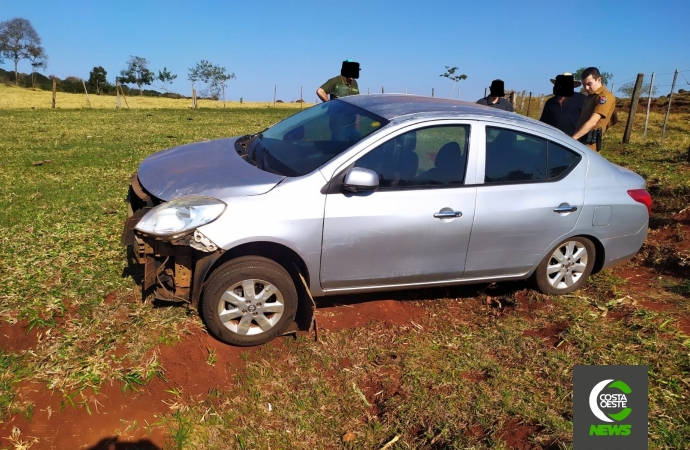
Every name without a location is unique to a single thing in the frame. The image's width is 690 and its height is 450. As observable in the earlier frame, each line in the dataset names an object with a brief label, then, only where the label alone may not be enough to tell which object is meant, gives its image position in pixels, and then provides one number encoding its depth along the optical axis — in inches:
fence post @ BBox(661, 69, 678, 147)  494.6
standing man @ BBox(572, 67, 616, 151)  230.7
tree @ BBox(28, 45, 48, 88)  3122.5
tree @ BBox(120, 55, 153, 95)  2919.0
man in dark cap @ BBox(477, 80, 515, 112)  331.0
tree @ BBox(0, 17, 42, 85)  3088.1
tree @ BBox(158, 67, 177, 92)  2866.1
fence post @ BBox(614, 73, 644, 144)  557.6
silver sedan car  136.1
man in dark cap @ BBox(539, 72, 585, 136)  259.3
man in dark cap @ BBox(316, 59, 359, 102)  321.7
